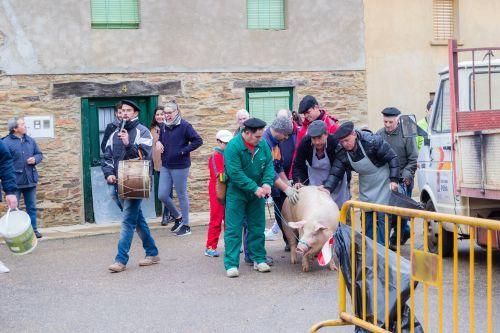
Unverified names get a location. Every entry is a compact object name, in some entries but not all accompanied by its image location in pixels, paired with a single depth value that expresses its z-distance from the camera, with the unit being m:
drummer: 9.84
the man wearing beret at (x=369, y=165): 9.36
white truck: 8.30
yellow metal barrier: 4.81
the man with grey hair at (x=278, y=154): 9.97
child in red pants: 10.24
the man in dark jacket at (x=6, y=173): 8.41
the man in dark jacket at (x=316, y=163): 9.69
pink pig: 9.12
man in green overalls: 9.28
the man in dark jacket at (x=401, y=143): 11.29
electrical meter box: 14.62
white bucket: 8.00
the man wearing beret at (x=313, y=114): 10.07
